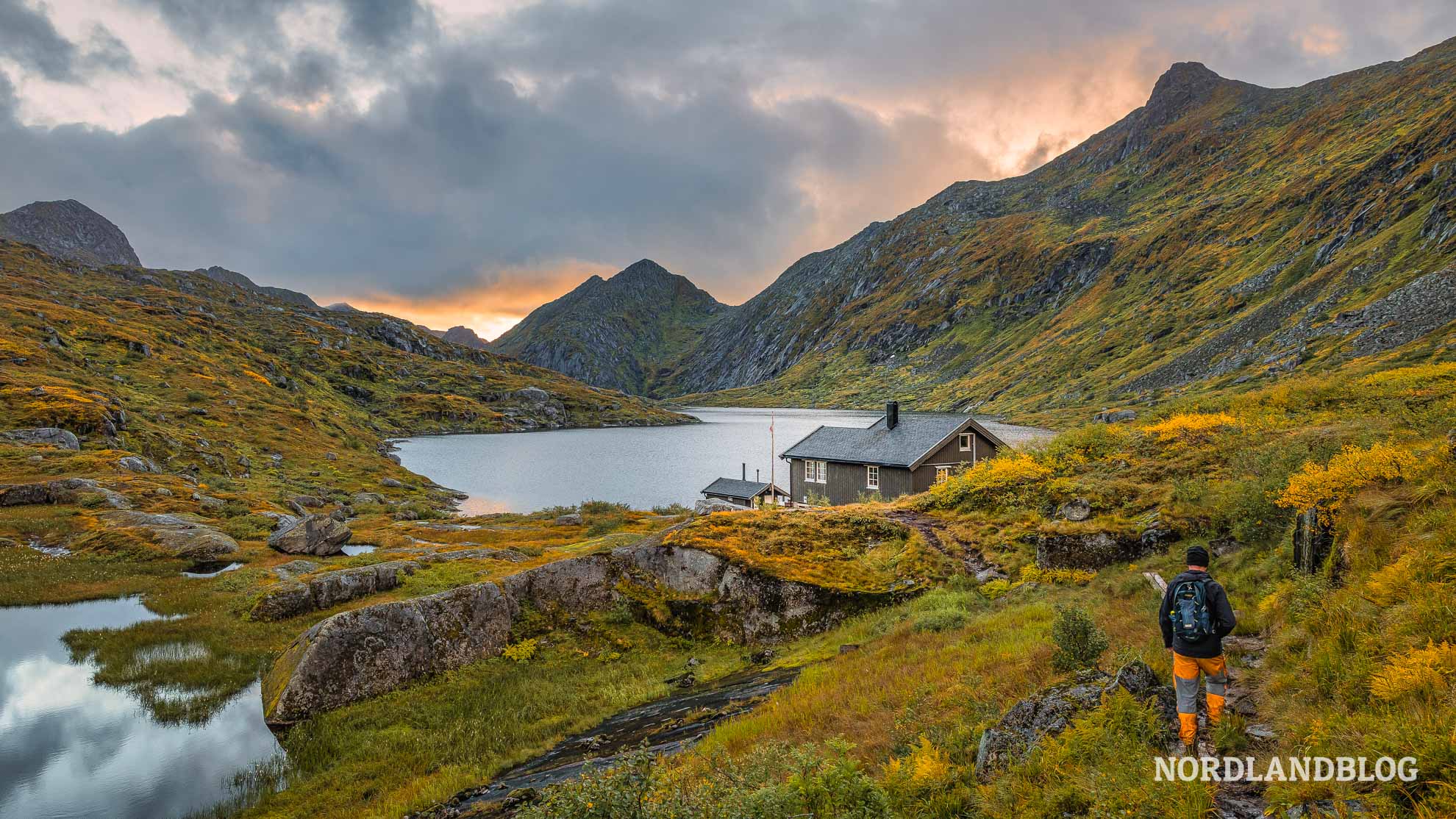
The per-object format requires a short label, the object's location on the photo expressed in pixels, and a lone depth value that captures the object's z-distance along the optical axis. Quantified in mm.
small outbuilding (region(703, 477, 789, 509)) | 60000
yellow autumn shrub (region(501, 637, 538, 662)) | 17844
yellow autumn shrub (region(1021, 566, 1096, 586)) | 16250
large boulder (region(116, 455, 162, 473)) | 43097
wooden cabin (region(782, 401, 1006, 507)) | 41750
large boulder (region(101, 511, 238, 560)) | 26859
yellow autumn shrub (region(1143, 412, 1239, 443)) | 22000
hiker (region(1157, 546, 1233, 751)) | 7238
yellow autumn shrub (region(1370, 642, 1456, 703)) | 5504
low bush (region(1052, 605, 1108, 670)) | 9461
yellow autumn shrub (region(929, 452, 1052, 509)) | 23312
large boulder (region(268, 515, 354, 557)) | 31078
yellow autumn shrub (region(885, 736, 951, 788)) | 7520
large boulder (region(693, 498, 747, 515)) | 48312
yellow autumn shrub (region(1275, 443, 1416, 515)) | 9750
